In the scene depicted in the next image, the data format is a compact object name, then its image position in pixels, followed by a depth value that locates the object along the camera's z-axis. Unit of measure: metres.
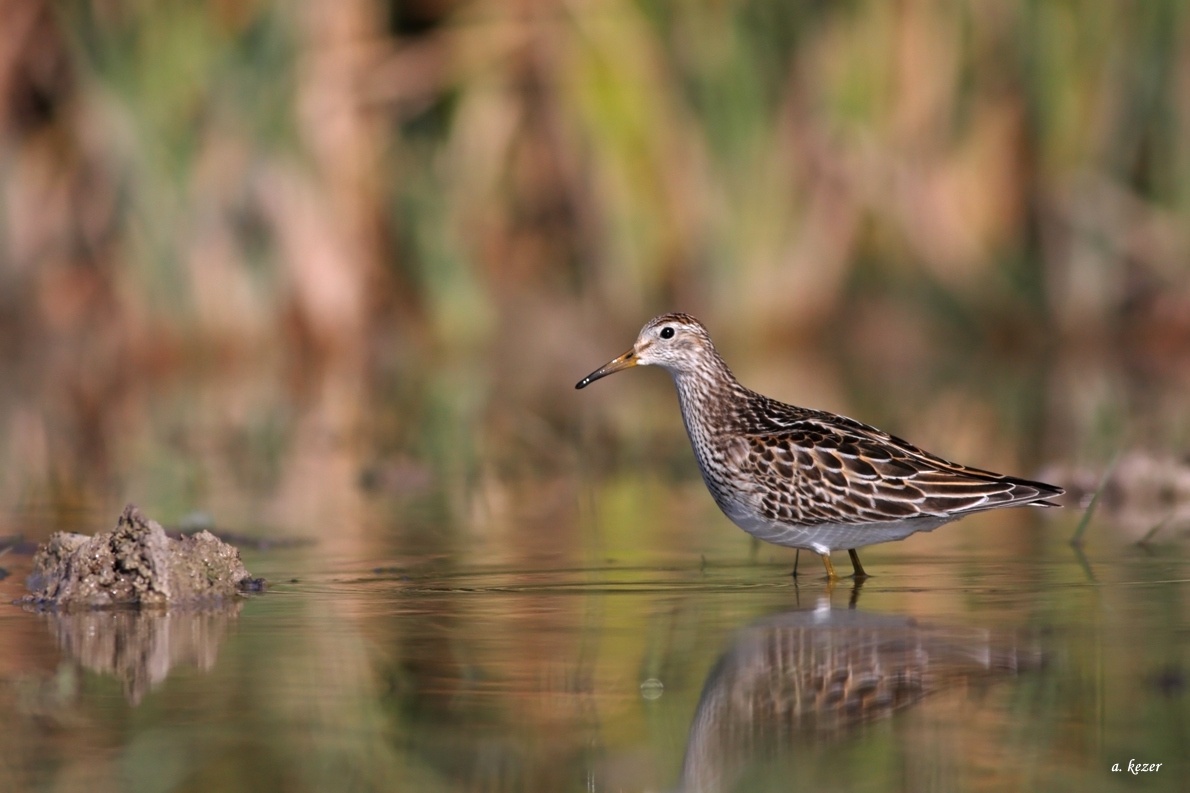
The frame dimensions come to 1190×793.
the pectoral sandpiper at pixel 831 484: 15.11
